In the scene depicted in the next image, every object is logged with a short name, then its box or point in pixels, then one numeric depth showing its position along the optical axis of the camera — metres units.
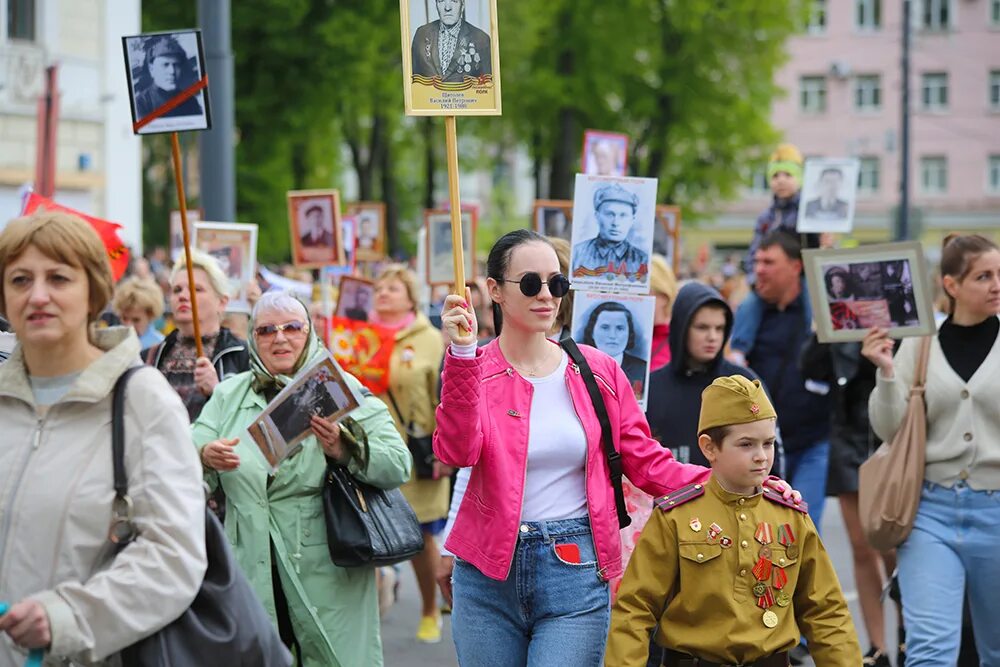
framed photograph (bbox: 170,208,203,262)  13.19
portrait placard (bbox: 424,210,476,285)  11.94
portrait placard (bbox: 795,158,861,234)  11.02
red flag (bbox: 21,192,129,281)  8.52
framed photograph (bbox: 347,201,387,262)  16.19
